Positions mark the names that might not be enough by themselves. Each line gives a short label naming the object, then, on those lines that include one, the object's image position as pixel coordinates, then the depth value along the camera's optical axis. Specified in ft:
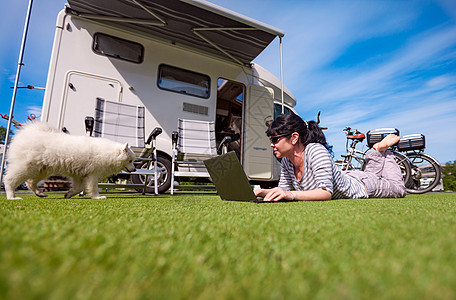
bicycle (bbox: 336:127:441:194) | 13.91
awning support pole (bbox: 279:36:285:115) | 13.69
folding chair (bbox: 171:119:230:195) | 13.04
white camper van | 11.48
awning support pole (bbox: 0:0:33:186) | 9.17
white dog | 6.98
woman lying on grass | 6.29
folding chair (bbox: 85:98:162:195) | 11.27
